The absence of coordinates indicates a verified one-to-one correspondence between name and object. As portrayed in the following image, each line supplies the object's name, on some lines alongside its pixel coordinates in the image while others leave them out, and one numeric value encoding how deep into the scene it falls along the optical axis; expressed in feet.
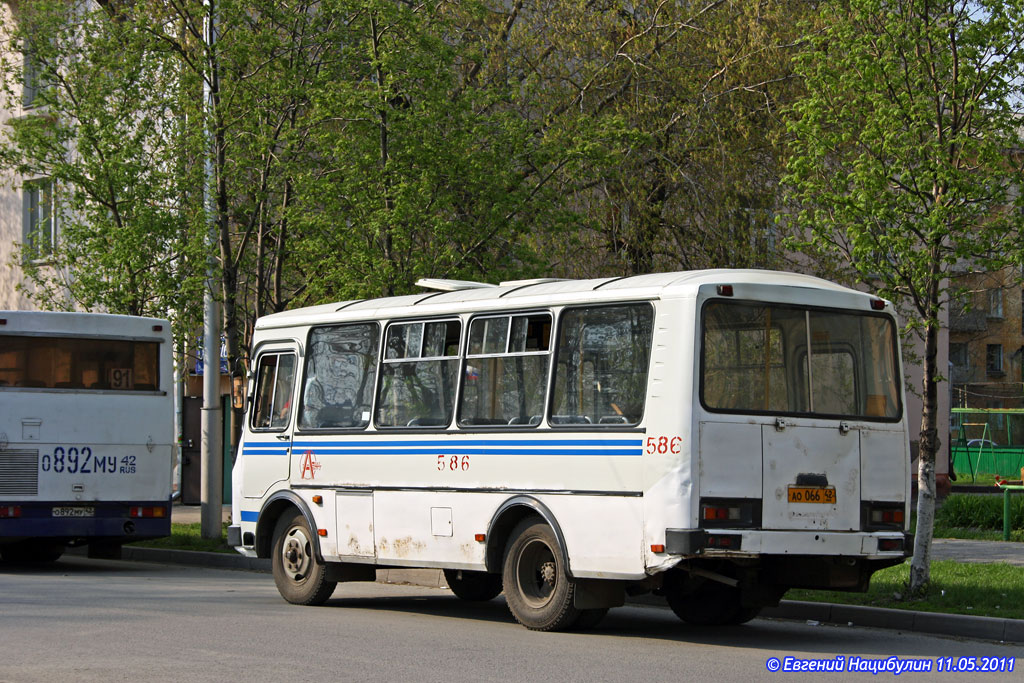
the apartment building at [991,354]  216.74
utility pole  65.36
